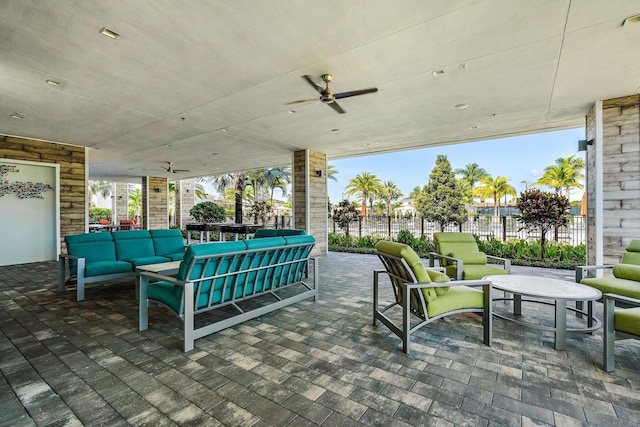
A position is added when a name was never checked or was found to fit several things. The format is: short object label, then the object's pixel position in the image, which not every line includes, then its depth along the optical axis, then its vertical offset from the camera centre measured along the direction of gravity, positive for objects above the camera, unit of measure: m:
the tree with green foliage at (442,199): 9.92 +0.45
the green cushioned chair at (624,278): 3.09 -0.78
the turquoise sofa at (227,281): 2.74 -0.77
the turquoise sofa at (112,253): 4.36 -0.72
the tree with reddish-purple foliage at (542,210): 6.75 +0.05
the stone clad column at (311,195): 8.50 +0.49
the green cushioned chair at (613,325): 2.28 -0.88
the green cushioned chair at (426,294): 2.69 -0.80
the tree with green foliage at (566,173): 18.59 +2.49
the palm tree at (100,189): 31.53 +2.44
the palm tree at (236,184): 13.30 +1.52
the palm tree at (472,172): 24.83 +3.38
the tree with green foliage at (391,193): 24.55 +1.58
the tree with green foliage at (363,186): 20.03 +1.78
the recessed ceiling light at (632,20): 2.78 +1.84
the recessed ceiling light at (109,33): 2.96 +1.82
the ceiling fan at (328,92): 3.81 +1.55
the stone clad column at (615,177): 4.63 +0.56
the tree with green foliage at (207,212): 10.76 -0.02
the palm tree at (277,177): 14.58 +1.72
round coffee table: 2.67 -0.77
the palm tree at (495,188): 24.17 +2.00
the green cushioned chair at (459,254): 4.14 -0.65
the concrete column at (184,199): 17.78 +0.76
